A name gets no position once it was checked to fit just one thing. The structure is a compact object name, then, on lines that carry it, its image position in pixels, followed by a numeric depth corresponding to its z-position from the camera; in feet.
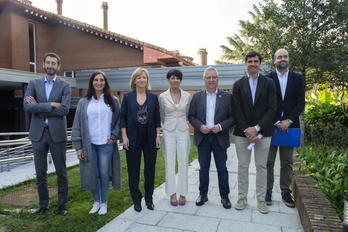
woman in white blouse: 11.94
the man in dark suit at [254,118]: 11.92
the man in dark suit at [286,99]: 12.40
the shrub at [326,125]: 25.64
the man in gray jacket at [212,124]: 12.58
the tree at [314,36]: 22.56
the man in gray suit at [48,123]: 11.98
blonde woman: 12.29
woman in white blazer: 12.80
